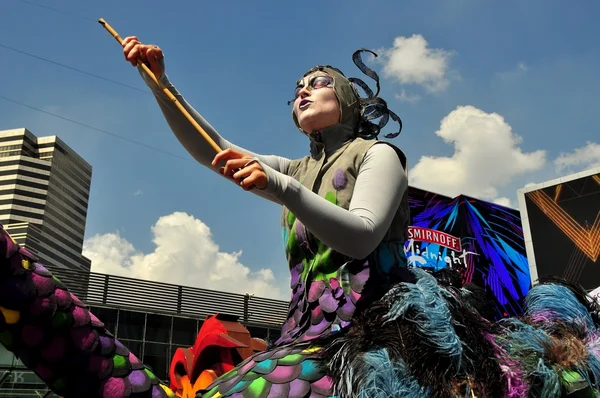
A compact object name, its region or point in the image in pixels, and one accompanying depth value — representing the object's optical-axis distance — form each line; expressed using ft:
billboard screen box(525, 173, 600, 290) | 60.90
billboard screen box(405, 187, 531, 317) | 70.03
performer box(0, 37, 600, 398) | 5.70
